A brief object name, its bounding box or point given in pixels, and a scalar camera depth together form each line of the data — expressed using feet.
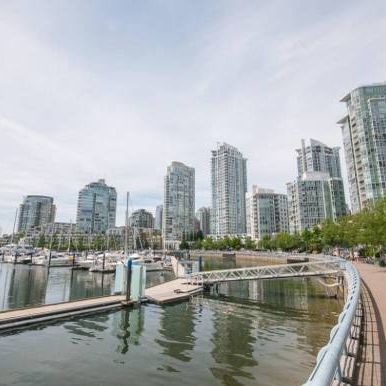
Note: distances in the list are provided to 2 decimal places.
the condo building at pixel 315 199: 595.88
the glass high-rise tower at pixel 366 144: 332.39
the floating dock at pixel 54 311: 75.92
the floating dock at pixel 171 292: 110.53
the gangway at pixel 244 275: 124.02
